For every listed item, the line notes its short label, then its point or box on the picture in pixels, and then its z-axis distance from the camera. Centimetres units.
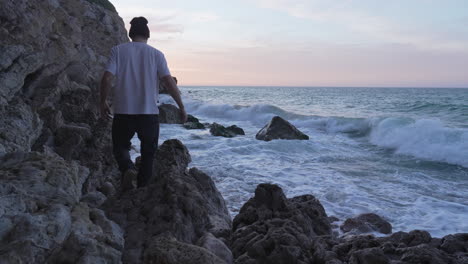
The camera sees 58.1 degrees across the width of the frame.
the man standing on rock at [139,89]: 414
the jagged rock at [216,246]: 331
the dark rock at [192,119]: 1891
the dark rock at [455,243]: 377
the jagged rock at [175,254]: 242
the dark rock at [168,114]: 1828
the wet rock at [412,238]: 390
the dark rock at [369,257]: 336
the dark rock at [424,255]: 335
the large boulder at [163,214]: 342
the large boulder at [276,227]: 338
